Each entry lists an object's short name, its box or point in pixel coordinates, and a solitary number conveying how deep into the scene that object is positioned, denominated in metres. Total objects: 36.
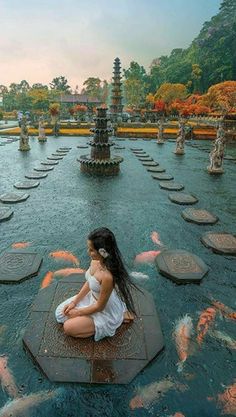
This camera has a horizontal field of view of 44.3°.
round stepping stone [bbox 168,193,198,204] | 10.21
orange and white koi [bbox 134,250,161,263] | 6.33
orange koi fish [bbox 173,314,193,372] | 3.84
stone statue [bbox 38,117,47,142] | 25.56
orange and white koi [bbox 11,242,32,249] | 6.77
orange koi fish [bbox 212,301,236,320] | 4.63
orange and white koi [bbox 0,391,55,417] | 3.04
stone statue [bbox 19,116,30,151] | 20.28
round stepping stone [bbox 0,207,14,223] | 8.30
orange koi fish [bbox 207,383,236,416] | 3.14
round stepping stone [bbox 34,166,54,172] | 14.69
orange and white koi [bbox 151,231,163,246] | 7.16
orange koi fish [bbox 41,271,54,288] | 5.37
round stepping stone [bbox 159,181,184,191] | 11.85
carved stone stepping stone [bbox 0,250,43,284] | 5.49
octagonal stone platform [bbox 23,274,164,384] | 3.46
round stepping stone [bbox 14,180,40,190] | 11.55
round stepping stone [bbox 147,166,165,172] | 15.12
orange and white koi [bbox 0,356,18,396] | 3.26
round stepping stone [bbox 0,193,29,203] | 9.91
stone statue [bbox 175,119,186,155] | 19.66
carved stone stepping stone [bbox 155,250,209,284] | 5.60
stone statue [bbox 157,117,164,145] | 25.86
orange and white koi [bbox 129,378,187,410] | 3.19
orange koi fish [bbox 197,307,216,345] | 4.21
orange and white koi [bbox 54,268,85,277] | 5.73
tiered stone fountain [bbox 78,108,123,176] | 14.61
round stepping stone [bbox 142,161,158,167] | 16.59
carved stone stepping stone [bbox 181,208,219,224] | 8.46
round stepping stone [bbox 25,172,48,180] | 13.17
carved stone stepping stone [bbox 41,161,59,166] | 16.11
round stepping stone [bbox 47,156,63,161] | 17.55
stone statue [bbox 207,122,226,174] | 14.51
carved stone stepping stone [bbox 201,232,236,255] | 6.76
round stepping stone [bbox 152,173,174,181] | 13.44
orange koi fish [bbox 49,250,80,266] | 6.25
